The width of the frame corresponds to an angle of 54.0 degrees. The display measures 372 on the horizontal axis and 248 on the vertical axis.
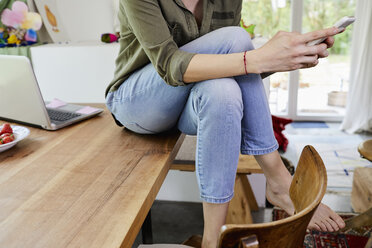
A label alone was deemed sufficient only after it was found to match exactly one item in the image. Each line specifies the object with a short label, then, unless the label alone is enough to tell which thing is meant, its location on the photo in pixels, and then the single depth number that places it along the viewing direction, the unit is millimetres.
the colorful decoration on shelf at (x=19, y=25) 2322
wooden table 598
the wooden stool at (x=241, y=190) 1379
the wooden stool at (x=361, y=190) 1758
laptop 1083
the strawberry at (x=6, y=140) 1006
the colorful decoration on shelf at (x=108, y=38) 2207
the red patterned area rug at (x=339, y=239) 1621
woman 826
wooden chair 433
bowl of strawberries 997
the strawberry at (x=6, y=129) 1044
